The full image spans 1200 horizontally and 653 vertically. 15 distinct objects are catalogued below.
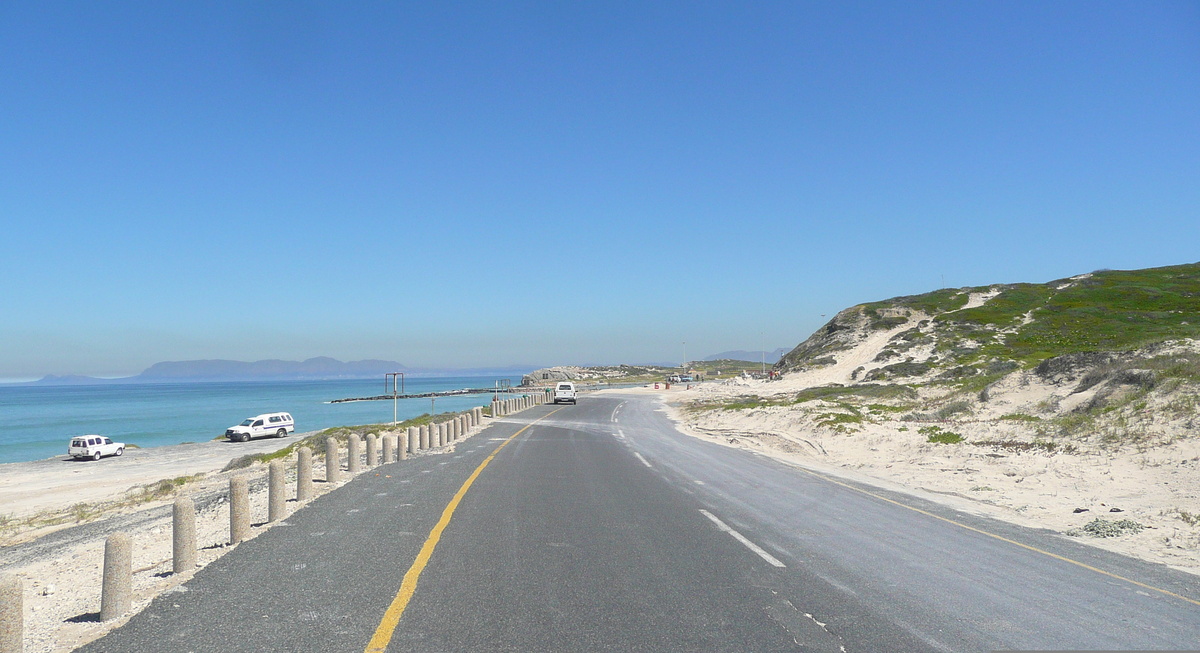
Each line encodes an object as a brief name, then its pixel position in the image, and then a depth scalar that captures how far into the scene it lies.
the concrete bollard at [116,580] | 6.06
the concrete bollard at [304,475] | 12.34
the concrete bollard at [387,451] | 18.91
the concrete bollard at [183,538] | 7.58
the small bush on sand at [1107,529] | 10.00
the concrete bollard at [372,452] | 18.20
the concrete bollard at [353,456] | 16.77
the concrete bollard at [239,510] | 9.02
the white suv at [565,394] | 61.53
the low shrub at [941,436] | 21.14
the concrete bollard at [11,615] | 4.89
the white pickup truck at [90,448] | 46.01
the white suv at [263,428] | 55.34
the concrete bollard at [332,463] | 14.67
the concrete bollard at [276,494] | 10.35
